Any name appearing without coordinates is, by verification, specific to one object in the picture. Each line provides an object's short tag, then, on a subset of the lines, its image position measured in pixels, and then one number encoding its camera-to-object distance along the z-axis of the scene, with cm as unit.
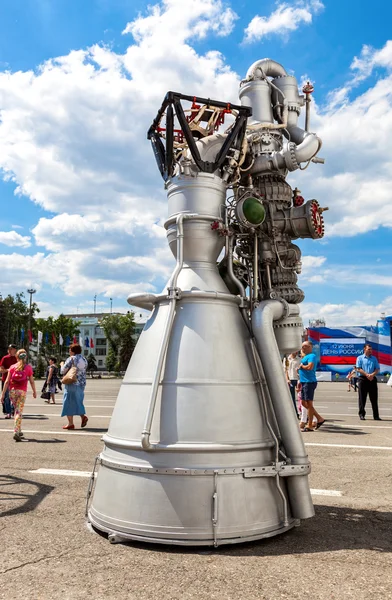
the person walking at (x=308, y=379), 975
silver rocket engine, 353
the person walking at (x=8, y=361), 1132
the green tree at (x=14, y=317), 5914
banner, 3478
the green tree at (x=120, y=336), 5462
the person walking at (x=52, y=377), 1520
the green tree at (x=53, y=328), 6525
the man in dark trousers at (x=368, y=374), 1112
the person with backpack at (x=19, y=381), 885
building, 9362
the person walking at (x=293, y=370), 1106
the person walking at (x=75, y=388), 969
